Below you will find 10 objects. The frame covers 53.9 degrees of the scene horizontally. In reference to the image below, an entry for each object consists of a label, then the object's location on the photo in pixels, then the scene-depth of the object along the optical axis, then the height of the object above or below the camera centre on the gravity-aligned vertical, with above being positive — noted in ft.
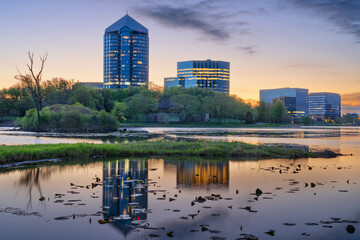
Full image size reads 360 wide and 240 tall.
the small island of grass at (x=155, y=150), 90.55 -8.75
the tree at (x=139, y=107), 461.78 +16.55
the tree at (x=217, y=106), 473.26 +19.48
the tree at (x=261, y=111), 608.19 +16.47
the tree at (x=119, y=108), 421.59 +13.54
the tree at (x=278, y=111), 565.53 +15.52
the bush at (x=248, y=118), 536.42 +3.79
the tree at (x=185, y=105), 465.88 +19.60
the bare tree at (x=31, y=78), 244.50 +30.95
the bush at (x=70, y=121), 254.88 -1.20
